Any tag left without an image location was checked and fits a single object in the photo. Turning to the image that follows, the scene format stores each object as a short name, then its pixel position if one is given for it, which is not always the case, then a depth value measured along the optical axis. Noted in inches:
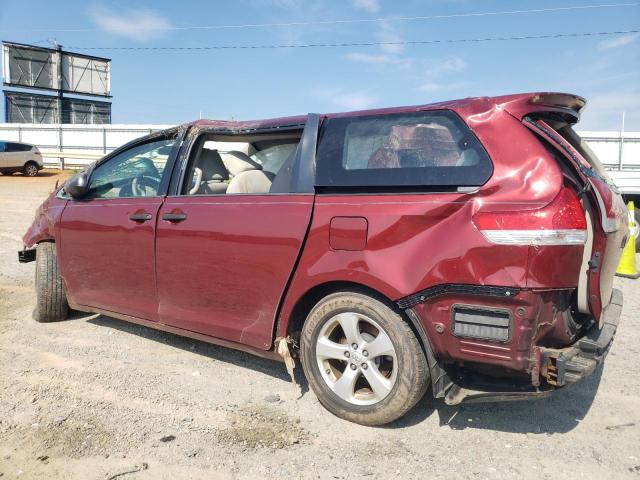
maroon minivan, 104.3
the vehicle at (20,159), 977.5
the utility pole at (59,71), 1434.5
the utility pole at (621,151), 741.1
